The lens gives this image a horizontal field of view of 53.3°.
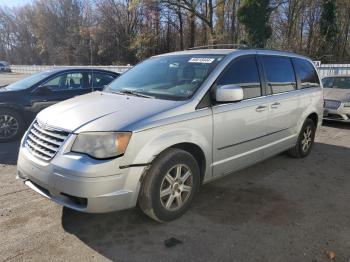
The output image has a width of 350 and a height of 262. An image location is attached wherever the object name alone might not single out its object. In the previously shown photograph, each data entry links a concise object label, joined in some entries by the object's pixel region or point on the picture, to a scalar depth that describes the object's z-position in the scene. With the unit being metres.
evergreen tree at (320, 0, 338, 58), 28.02
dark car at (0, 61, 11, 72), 42.38
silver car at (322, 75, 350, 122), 8.98
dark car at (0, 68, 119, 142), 7.12
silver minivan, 3.14
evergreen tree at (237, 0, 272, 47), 28.33
